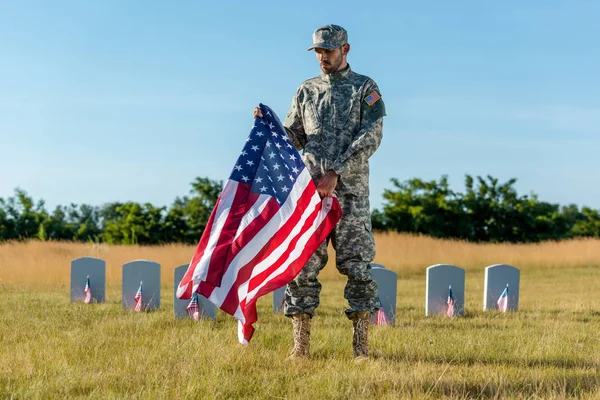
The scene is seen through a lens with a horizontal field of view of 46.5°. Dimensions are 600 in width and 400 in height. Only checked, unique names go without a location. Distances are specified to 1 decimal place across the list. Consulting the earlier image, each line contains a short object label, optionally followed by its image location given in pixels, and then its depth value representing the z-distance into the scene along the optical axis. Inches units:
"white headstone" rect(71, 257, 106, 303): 383.6
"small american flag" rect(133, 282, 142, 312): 345.4
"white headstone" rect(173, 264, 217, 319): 315.0
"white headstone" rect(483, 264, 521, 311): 371.2
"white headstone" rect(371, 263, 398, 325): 316.2
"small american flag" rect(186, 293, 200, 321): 312.2
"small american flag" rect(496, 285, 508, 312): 368.4
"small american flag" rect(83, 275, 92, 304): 383.9
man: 201.5
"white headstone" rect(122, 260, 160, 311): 348.8
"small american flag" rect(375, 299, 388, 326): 306.5
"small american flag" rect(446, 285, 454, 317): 340.1
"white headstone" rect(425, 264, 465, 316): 342.0
